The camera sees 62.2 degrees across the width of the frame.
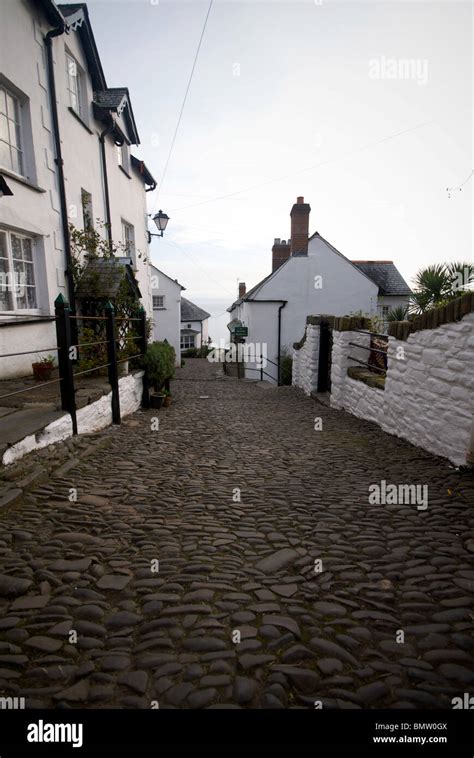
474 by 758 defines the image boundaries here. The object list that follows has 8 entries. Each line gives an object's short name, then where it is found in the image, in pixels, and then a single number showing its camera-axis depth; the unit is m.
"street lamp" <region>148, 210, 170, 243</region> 12.63
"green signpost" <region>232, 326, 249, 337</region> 20.75
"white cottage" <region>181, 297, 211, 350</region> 40.84
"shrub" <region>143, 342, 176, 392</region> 8.75
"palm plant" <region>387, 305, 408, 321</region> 12.54
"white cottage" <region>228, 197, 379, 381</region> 20.77
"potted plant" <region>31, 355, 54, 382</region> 6.86
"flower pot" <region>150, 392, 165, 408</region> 8.74
